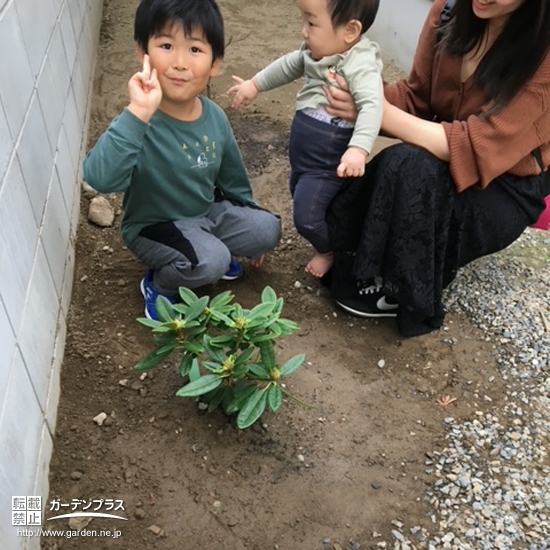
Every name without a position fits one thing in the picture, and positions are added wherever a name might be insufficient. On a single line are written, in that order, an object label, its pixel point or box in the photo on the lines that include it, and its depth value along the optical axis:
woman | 1.86
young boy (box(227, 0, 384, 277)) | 1.88
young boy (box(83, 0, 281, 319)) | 1.72
